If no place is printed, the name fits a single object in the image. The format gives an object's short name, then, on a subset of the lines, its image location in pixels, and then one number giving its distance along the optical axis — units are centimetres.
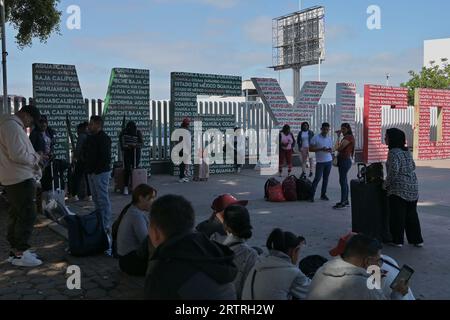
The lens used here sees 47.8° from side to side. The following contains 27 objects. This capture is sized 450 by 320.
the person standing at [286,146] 1473
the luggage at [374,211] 662
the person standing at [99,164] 643
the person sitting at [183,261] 222
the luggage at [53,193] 755
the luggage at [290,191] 1012
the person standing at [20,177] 527
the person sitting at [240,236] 376
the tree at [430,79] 3350
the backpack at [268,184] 1020
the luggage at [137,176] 1073
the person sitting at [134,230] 507
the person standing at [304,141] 1522
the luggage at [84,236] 586
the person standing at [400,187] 640
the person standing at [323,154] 996
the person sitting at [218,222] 456
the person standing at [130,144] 1134
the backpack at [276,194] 1005
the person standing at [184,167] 1343
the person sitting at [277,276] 321
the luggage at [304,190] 1016
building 4816
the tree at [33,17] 1241
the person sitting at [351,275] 297
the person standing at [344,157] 919
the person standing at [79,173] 990
